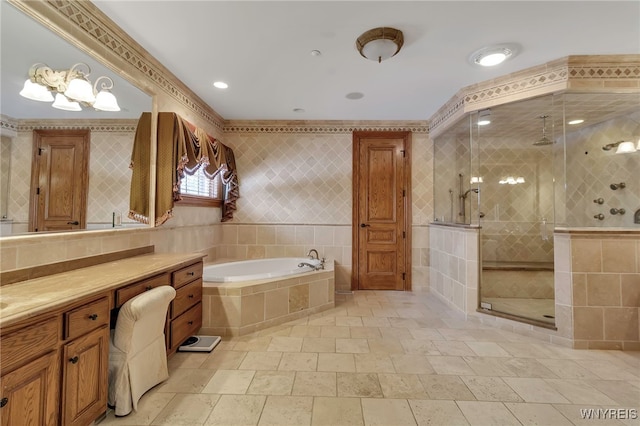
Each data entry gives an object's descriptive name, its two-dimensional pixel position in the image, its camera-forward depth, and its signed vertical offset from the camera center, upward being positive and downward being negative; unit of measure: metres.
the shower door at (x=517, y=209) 2.88 +0.19
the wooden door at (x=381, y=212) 3.89 +0.14
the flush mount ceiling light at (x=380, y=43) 1.92 +1.35
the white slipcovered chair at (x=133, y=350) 1.45 -0.76
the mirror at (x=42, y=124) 1.34 +0.58
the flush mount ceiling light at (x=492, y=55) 2.12 +1.41
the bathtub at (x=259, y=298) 2.45 -0.79
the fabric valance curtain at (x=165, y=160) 2.23 +0.56
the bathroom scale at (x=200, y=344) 2.16 -1.06
